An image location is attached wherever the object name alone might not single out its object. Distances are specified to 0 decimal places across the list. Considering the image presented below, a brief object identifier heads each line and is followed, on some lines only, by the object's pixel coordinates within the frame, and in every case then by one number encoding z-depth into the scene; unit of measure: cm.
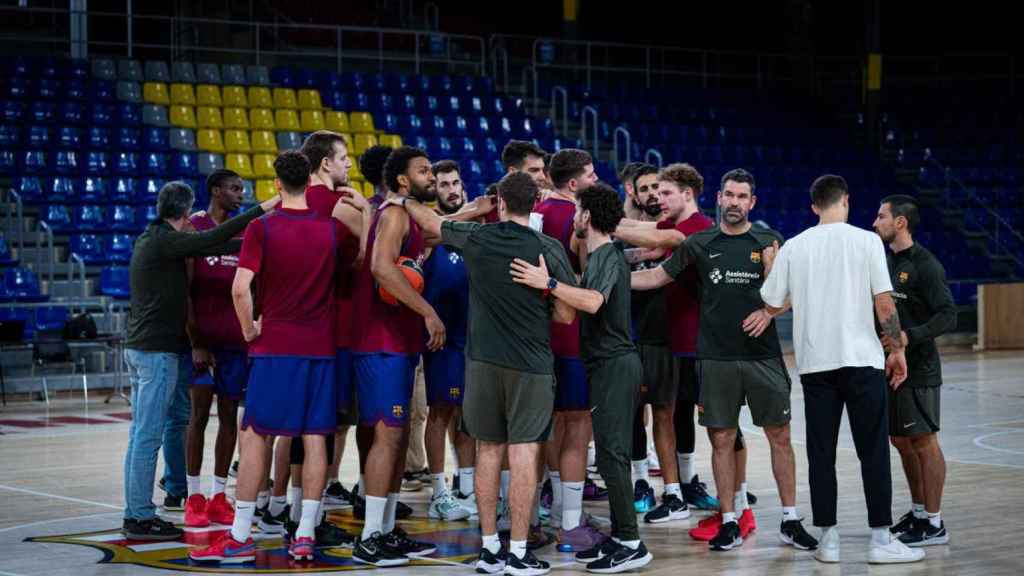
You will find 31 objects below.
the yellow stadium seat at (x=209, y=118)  2067
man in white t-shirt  730
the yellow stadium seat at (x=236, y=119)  2089
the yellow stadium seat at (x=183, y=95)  2093
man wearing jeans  809
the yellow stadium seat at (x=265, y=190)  1953
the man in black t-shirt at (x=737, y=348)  779
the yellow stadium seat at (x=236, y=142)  2030
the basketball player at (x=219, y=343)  877
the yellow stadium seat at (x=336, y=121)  2178
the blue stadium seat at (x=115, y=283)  1681
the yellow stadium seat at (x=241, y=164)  1986
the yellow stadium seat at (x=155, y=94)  2077
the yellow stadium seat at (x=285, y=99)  2173
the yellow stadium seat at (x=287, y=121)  2125
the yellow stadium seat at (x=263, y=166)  2003
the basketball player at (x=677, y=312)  868
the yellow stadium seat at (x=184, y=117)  2050
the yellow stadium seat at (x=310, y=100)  2200
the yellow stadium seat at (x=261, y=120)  2105
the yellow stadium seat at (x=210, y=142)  2014
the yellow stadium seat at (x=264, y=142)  2058
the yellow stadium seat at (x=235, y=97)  2139
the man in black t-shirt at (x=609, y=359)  719
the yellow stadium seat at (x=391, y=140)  2162
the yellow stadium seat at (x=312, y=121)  2144
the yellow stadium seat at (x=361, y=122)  2192
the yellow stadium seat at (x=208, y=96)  2114
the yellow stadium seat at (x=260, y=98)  2153
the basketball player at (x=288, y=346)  731
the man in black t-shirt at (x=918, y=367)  777
